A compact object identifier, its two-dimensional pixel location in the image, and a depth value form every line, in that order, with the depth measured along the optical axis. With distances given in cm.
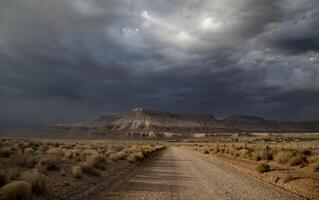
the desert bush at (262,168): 2715
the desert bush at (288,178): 2127
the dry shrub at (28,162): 2453
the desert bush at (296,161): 2933
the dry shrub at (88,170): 2386
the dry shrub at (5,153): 3115
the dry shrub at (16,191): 1288
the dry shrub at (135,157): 3868
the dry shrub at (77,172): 2167
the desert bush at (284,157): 3157
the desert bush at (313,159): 2802
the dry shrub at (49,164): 2353
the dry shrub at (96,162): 2740
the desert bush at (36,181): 1491
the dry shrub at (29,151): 3769
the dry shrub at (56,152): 3759
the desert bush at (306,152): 3803
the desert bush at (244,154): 4381
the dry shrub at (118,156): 3700
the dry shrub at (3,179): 1574
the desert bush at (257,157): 3886
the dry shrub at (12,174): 1737
